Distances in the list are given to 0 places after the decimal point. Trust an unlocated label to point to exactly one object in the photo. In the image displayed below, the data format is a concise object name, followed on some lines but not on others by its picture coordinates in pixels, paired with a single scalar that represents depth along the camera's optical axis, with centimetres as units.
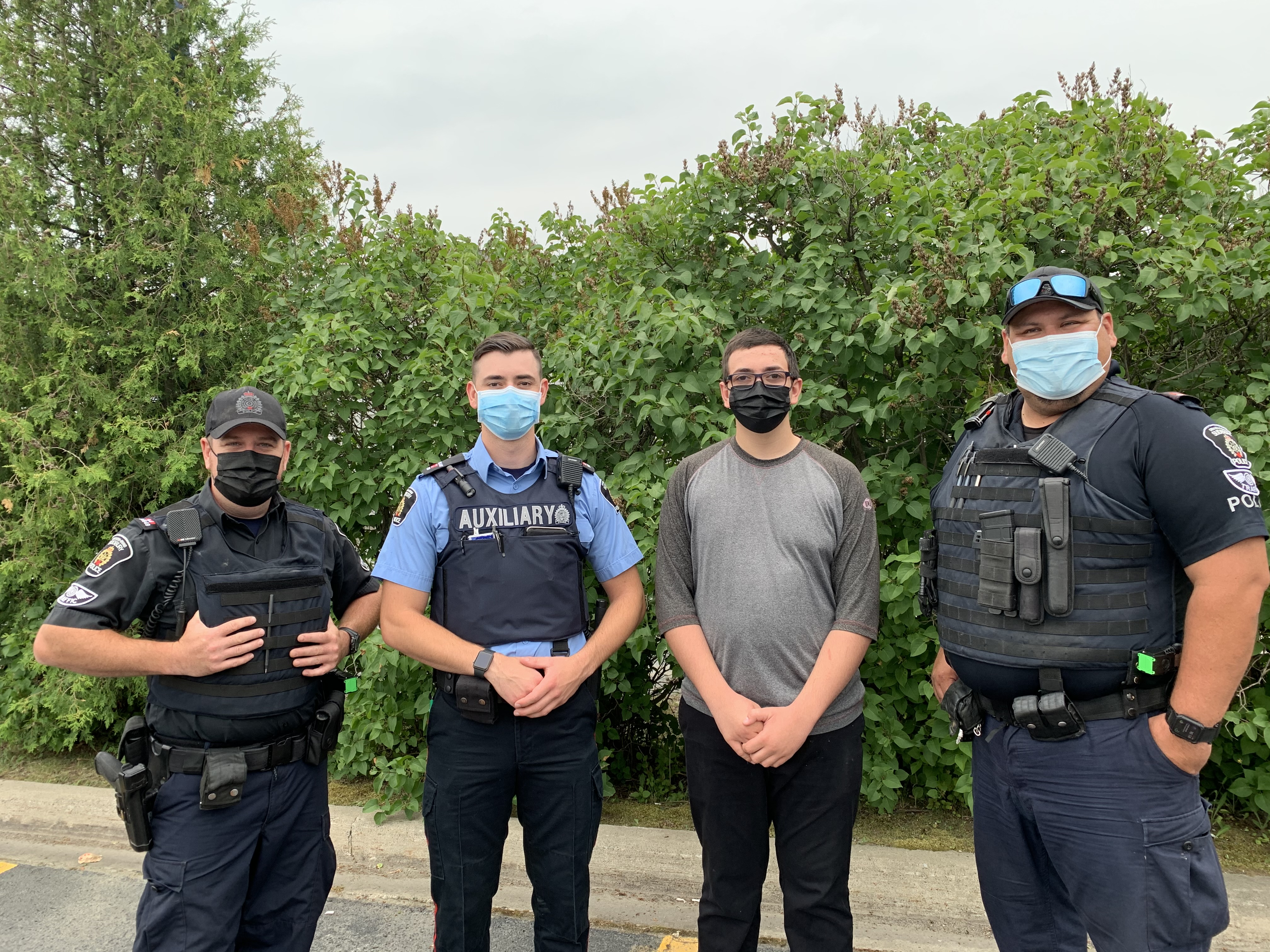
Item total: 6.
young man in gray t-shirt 242
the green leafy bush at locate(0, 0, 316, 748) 539
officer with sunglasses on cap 195
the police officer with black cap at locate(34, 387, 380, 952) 233
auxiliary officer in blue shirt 257
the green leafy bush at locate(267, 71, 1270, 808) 331
